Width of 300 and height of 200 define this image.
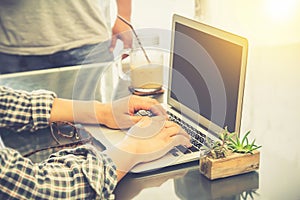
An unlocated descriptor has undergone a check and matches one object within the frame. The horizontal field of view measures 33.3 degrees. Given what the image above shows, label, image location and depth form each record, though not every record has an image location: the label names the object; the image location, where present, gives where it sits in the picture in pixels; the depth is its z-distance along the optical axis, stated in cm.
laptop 123
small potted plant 116
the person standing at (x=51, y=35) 206
